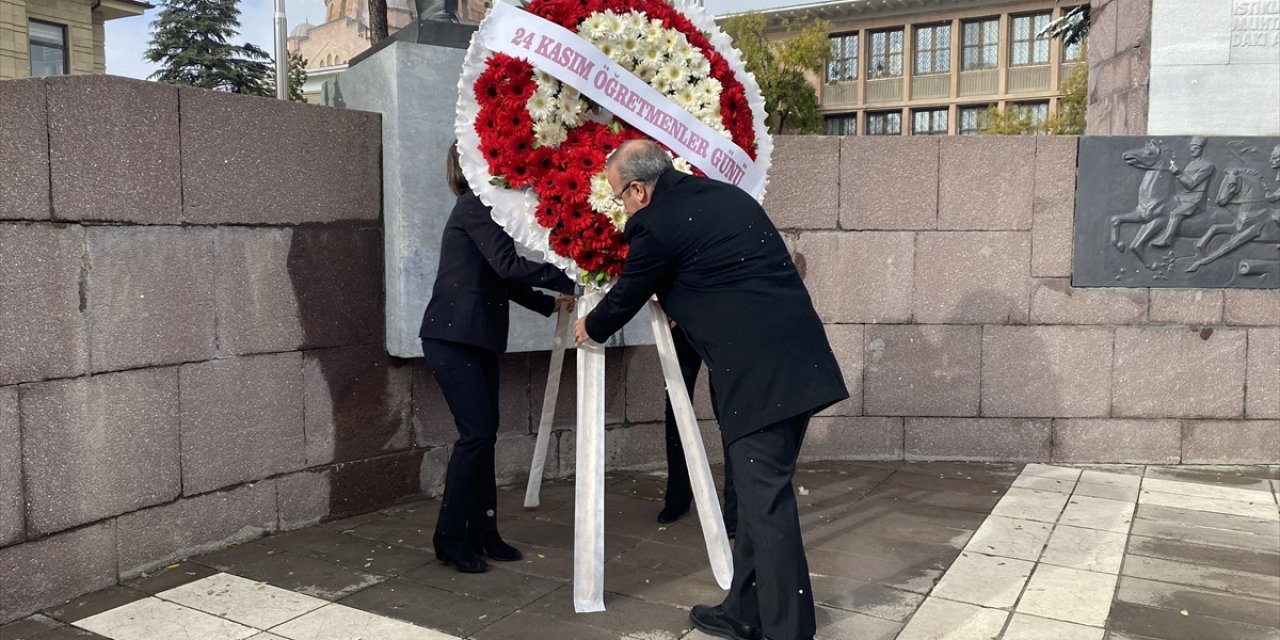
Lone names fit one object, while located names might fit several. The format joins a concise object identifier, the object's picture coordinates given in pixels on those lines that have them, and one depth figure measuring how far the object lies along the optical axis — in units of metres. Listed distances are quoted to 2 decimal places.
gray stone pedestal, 5.05
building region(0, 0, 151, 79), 29.28
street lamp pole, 16.77
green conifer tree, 34.19
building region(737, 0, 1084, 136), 39.56
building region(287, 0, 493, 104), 41.62
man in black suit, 3.20
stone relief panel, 6.37
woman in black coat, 4.15
